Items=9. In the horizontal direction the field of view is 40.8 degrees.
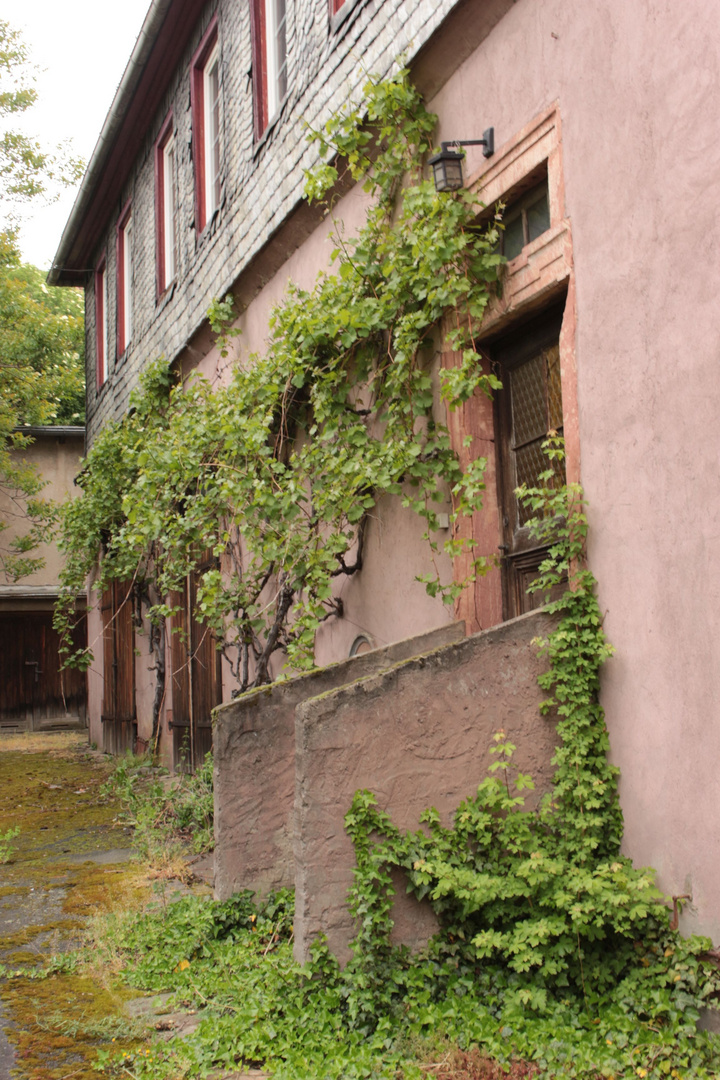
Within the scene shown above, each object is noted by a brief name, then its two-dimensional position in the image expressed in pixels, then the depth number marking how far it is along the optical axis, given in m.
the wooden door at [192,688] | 9.95
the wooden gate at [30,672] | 19.45
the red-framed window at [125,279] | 13.30
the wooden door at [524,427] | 4.78
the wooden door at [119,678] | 13.87
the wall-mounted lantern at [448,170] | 5.07
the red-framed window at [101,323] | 15.01
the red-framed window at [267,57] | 8.05
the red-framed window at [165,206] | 11.31
